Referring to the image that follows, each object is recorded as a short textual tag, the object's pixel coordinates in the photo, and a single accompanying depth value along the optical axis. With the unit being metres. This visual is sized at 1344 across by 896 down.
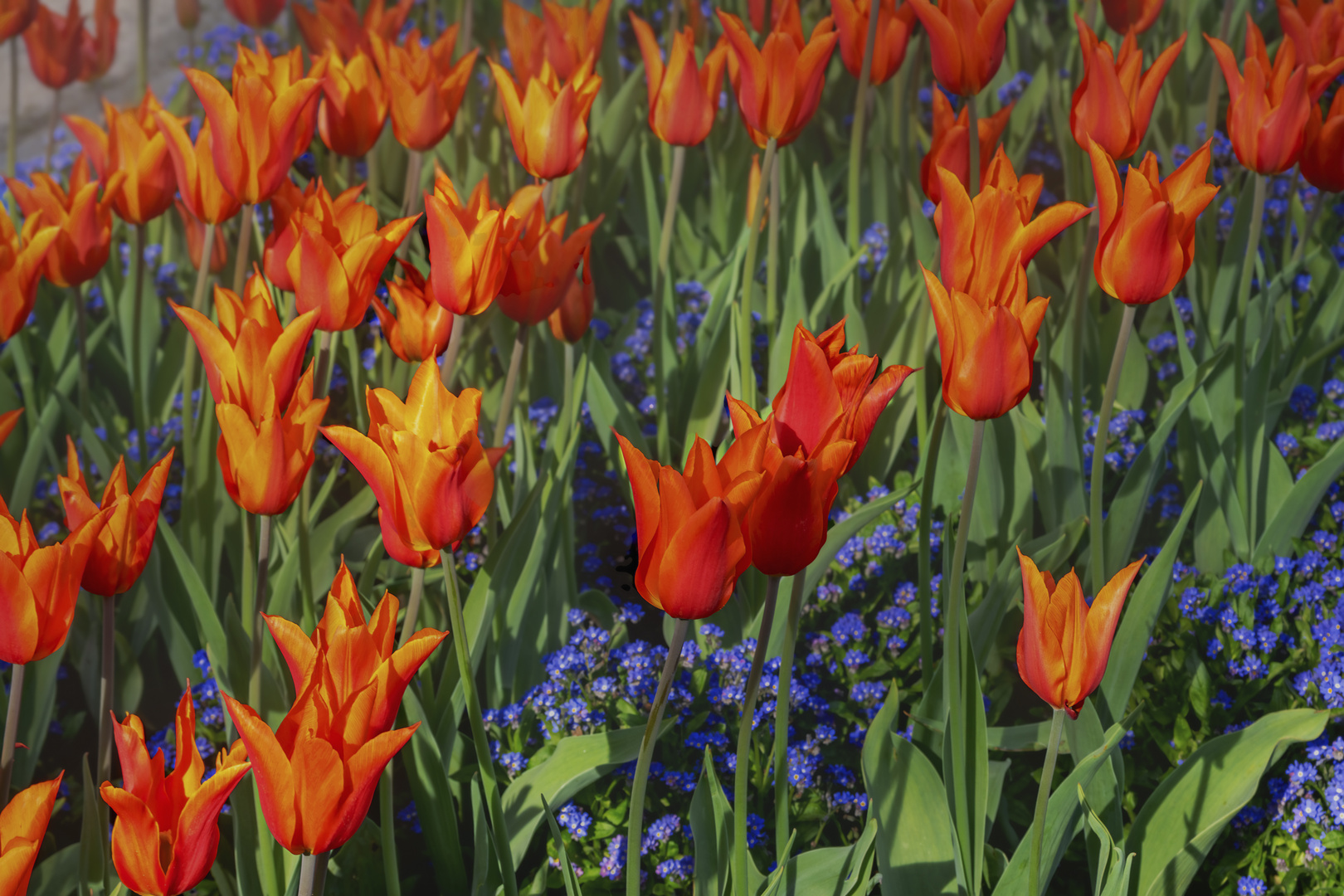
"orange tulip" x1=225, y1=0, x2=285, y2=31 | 2.64
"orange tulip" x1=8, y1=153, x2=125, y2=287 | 2.13
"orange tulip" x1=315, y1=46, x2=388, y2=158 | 2.19
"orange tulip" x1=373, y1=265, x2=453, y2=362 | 2.04
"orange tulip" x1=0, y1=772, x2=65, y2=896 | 1.83
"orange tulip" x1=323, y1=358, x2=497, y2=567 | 1.88
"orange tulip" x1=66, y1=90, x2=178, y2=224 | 2.15
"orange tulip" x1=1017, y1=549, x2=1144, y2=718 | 1.87
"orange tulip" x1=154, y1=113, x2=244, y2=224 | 2.09
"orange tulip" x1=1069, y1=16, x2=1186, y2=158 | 2.10
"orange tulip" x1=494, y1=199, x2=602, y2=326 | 2.06
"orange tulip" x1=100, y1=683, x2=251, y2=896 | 1.84
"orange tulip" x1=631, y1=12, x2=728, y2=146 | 2.20
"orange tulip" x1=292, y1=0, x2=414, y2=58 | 2.39
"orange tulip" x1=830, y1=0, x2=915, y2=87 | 2.27
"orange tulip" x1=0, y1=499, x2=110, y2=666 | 1.89
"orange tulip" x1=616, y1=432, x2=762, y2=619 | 1.84
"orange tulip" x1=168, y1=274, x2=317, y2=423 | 1.96
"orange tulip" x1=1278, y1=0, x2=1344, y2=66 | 2.20
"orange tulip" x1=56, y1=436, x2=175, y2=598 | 1.92
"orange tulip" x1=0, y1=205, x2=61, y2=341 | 2.06
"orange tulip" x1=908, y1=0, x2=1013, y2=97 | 2.13
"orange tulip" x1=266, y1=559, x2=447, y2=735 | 1.84
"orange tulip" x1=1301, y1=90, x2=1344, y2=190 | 2.15
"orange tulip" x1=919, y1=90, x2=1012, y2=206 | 2.14
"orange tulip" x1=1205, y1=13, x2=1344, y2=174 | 2.12
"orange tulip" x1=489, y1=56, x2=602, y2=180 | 2.13
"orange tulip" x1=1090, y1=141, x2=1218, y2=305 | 1.99
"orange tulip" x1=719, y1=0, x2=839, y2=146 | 2.13
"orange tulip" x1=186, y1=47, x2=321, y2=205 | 2.07
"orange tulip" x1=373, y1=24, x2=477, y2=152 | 2.21
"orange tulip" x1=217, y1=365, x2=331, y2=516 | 1.94
